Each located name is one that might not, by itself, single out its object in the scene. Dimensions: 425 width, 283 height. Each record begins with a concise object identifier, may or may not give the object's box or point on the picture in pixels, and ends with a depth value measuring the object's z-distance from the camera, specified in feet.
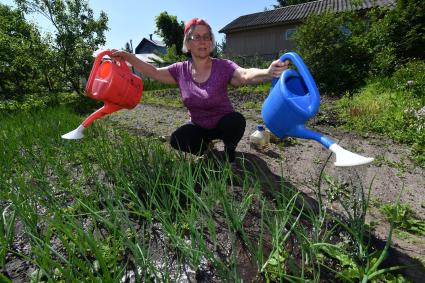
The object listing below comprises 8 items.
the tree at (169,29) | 69.46
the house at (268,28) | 49.60
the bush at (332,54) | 21.76
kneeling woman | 6.40
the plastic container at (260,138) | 8.29
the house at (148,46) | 127.03
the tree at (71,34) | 28.78
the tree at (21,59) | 23.42
